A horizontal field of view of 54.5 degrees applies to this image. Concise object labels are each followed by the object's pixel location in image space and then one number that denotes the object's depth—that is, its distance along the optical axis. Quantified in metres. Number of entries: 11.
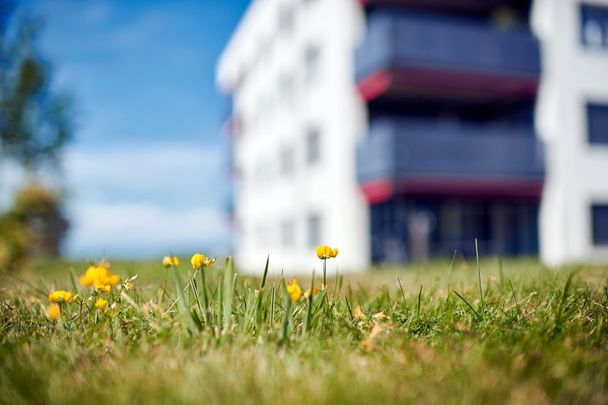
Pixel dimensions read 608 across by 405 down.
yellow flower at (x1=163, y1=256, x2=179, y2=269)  3.26
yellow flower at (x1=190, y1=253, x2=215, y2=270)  3.34
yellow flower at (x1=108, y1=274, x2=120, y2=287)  3.03
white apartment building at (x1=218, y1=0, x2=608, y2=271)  17.05
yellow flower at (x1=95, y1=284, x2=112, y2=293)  3.25
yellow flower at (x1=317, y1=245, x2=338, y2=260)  3.35
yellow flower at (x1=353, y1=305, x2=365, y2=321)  3.40
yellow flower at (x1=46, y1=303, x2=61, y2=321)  2.83
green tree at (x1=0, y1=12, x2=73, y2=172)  26.73
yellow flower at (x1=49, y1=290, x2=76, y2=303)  3.04
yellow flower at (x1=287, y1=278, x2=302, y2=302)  2.86
